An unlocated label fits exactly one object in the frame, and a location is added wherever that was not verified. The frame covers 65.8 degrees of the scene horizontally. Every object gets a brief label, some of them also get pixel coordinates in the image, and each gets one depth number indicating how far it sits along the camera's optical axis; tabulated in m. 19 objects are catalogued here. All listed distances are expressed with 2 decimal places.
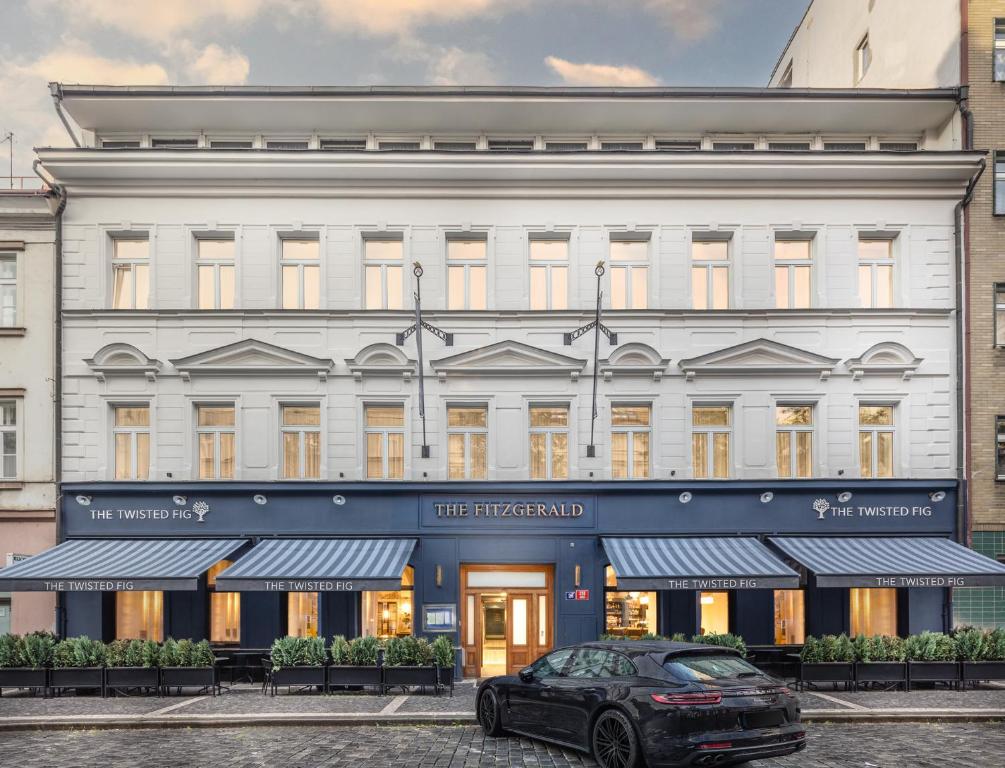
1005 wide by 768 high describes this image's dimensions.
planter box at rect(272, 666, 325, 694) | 14.02
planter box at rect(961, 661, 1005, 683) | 14.33
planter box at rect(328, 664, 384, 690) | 14.04
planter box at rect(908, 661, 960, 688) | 14.23
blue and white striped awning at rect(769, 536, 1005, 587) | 15.05
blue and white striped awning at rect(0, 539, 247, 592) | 14.87
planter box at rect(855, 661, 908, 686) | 14.20
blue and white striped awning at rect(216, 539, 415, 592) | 14.83
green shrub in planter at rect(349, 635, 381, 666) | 14.27
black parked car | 8.41
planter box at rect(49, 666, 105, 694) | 14.11
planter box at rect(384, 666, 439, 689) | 14.05
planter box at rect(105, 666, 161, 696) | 14.12
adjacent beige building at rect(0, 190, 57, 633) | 17.06
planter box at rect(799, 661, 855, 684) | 14.23
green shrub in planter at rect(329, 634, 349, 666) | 14.22
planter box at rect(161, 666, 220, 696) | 14.14
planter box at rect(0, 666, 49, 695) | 14.12
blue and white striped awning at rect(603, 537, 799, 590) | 14.89
